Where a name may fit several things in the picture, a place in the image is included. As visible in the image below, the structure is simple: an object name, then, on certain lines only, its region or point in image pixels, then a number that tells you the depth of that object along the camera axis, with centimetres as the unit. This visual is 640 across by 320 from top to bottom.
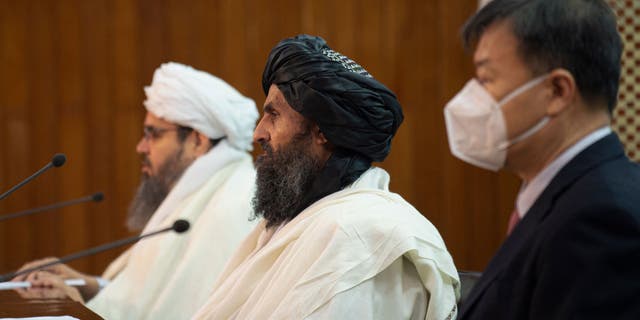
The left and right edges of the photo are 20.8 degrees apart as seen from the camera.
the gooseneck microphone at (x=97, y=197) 692
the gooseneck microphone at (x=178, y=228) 543
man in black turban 452
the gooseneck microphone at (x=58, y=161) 574
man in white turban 718
